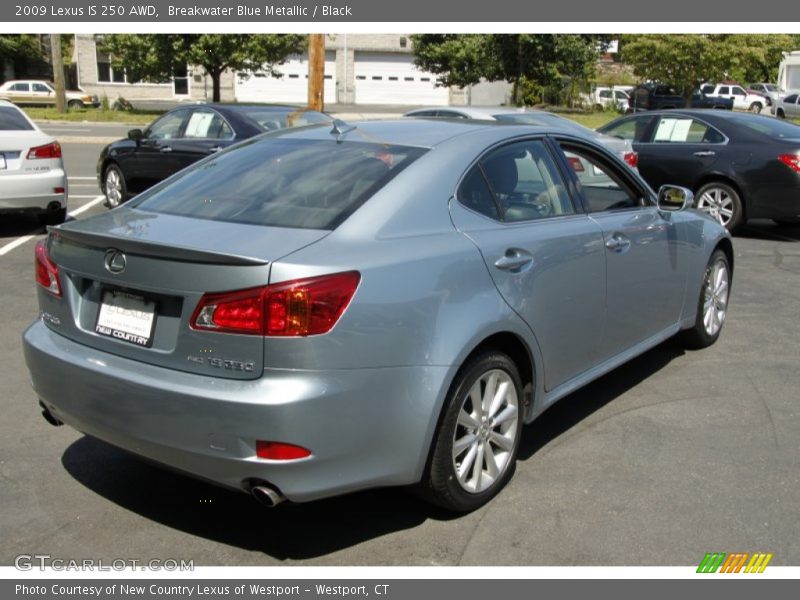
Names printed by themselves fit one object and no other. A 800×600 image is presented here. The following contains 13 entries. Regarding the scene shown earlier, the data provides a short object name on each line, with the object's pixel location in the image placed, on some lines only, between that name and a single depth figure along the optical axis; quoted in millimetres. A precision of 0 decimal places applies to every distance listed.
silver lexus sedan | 3223
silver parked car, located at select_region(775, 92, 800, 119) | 41312
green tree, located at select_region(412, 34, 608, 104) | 40344
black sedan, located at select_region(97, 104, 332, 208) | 11062
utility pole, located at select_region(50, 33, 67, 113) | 32375
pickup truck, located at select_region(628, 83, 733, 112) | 39000
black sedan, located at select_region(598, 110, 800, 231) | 10867
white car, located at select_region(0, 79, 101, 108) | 45719
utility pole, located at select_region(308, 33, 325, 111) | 17641
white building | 53250
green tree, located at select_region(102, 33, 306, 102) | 36656
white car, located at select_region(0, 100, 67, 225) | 9820
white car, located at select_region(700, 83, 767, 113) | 46375
